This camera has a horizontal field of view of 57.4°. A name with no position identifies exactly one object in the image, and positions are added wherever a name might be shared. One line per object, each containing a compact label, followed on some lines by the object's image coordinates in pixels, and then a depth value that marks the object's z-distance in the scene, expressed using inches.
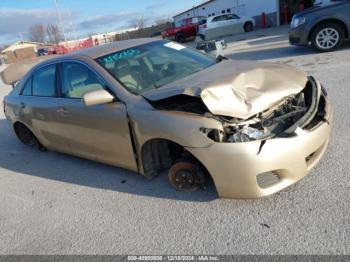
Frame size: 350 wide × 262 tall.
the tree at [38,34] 3777.1
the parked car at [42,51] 1723.8
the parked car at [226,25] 882.8
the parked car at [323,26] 323.9
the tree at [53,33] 3368.6
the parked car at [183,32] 1069.8
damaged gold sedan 106.8
